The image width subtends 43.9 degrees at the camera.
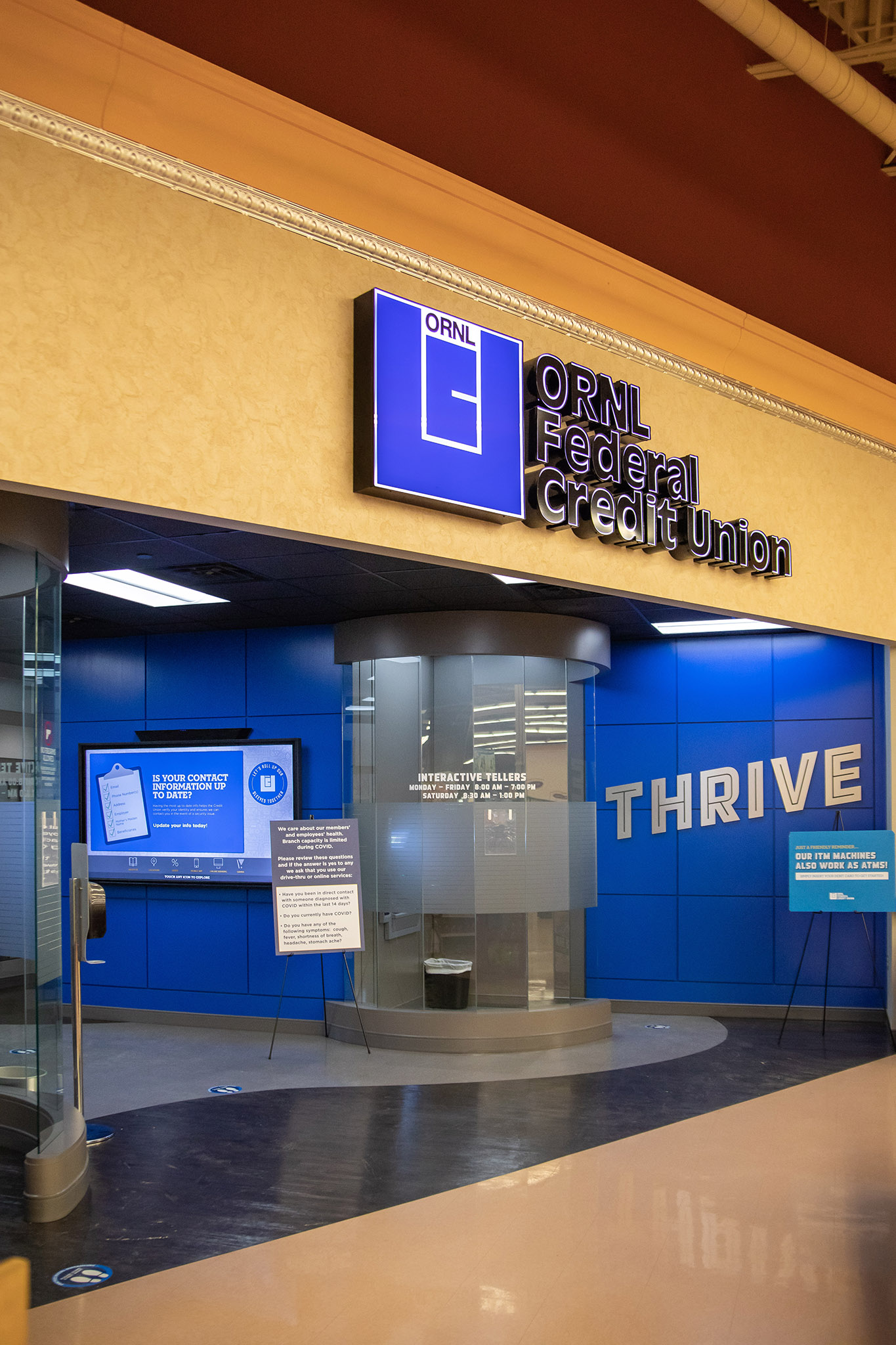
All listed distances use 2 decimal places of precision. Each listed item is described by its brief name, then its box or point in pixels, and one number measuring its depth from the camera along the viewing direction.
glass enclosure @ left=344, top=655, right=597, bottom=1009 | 7.90
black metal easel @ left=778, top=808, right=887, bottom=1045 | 8.70
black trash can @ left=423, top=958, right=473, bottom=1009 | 7.86
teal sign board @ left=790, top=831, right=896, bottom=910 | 8.01
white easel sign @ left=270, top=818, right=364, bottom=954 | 7.57
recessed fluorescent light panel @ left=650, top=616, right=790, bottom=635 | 8.97
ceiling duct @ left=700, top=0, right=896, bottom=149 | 4.54
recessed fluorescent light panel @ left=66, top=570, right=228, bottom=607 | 7.17
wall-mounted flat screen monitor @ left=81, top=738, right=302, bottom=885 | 8.77
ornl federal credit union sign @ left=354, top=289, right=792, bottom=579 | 4.48
